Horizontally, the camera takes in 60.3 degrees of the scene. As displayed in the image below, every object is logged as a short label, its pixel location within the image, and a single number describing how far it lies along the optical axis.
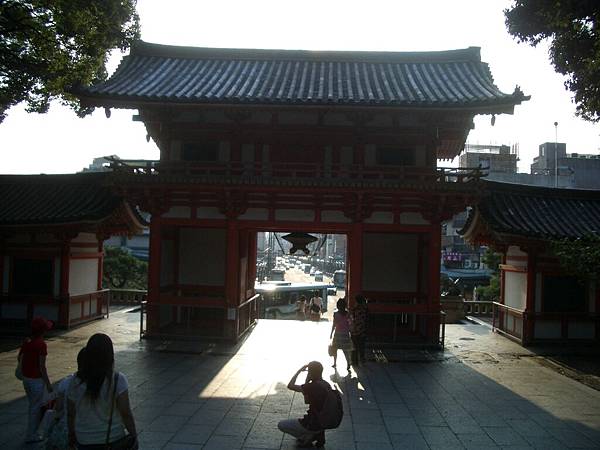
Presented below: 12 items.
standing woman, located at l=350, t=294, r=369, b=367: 13.52
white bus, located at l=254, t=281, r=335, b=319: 36.34
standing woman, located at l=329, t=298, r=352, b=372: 12.95
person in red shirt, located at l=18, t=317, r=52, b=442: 7.23
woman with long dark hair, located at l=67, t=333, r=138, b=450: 4.62
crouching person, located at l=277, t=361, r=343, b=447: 7.49
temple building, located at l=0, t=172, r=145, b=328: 17.55
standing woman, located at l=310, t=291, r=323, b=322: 26.34
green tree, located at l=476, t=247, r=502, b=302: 29.47
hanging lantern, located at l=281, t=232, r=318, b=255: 18.22
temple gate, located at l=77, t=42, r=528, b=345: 15.36
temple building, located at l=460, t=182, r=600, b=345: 17.25
